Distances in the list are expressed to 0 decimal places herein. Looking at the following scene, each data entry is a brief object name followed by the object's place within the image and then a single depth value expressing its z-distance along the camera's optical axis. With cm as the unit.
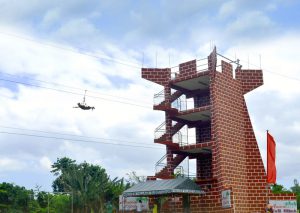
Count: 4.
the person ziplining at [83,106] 3553
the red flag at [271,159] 3216
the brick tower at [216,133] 3928
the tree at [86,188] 6869
